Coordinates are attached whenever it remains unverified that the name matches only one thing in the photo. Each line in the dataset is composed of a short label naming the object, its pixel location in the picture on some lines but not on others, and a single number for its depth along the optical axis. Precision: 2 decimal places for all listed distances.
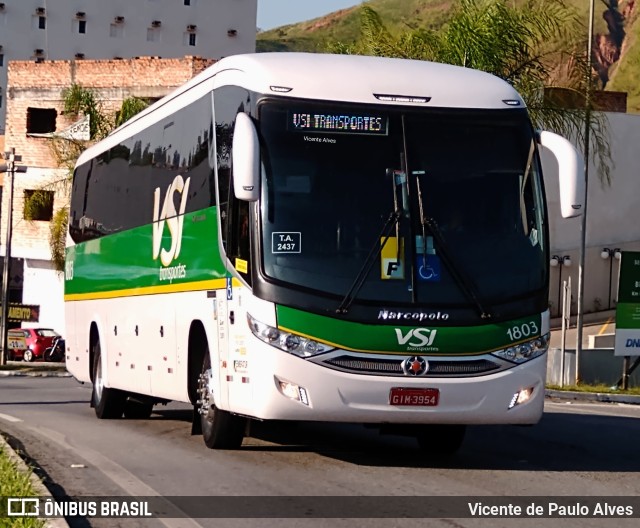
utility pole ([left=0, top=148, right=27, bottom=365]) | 45.34
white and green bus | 11.93
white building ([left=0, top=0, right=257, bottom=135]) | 111.62
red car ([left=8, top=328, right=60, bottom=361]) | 56.06
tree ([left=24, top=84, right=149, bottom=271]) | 51.06
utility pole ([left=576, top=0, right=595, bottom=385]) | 34.75
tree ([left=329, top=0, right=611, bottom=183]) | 34.41
